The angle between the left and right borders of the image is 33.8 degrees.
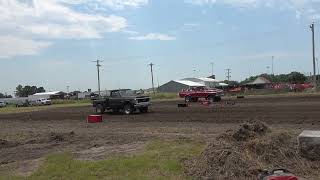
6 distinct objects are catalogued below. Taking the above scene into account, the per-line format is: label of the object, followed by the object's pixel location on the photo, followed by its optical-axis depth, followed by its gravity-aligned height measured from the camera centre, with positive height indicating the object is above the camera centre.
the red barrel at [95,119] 30.31 -1.35
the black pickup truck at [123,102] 38.06 -0.55
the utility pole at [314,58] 88.28 +5.14
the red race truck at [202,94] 53.78 -0.21
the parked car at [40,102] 97.38 -0.88
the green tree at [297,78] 151.86 +3.29
